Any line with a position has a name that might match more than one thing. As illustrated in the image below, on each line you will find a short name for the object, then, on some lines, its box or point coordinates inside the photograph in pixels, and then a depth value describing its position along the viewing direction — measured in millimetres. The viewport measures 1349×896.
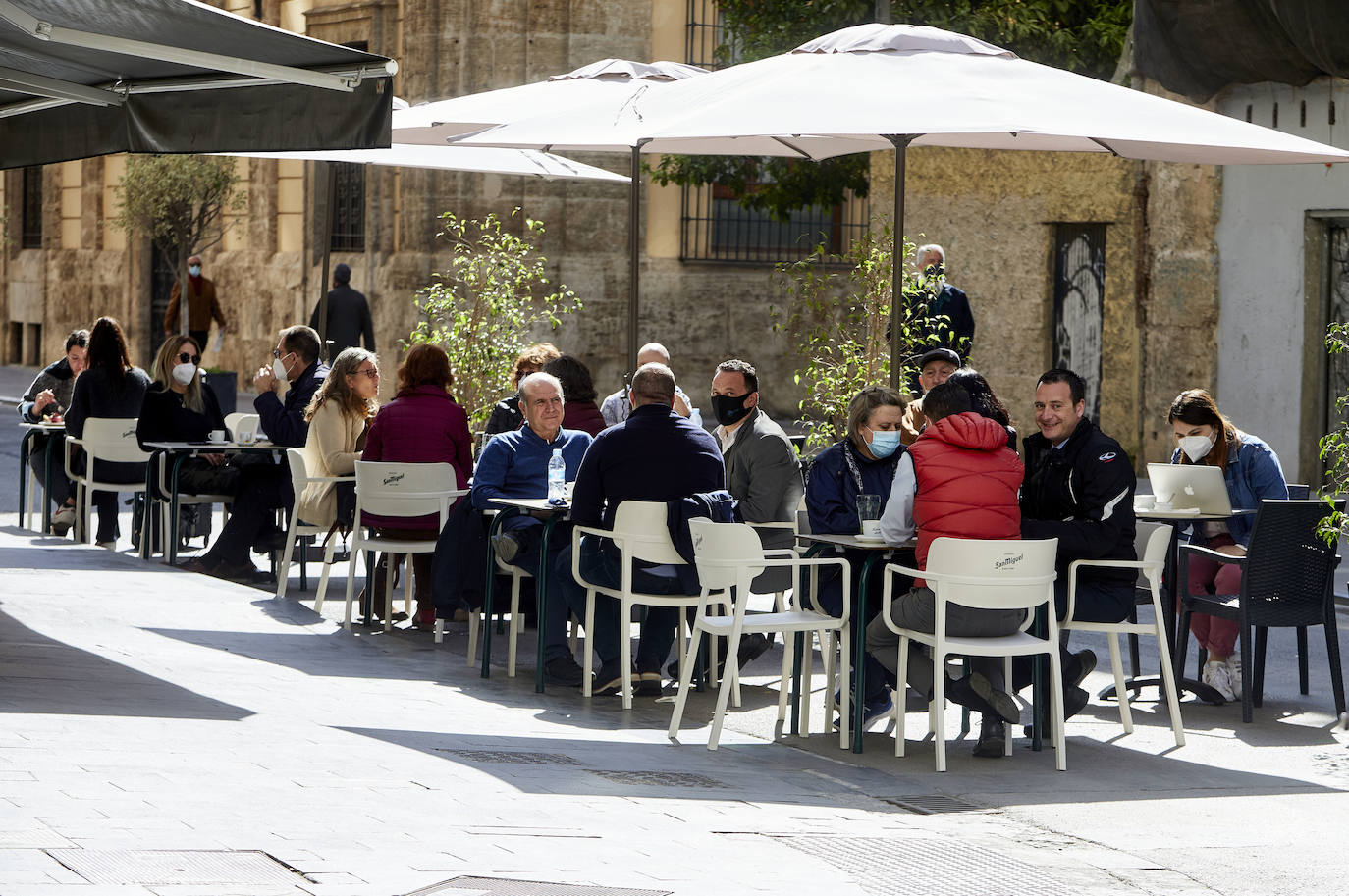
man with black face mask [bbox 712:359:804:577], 18000
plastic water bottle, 18047
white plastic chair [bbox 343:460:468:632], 19750
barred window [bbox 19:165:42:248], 70000
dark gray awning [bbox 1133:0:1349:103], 31572
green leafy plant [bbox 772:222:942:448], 25312
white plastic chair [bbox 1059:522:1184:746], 15391
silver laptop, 17734
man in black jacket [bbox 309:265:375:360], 40625
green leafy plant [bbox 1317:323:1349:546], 15922
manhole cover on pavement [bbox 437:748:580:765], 13930
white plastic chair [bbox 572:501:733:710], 16500
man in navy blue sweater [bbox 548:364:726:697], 16750
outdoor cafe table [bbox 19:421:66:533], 27141
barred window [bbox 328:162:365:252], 51125
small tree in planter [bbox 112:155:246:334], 53531
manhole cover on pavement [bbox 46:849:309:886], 9891
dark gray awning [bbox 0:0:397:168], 17141
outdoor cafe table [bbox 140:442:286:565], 23219
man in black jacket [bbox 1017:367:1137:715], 15594
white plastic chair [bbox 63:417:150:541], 25422
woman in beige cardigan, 21516
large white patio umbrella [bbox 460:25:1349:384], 16875
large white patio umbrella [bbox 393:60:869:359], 22141
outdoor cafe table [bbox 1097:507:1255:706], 17469
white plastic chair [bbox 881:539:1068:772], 14398
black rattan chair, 16594
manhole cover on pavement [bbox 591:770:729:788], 13484
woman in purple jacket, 20125
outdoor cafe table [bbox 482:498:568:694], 17516
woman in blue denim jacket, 17969
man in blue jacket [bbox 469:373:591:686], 18594
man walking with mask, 47906
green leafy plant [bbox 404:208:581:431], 27844
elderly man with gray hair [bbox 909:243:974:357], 25906
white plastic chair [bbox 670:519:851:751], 15086
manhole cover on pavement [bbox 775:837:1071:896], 11008
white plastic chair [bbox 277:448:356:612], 21266
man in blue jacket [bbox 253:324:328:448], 22906
